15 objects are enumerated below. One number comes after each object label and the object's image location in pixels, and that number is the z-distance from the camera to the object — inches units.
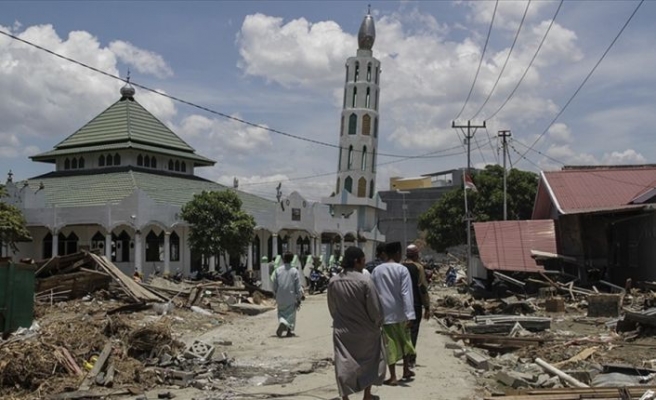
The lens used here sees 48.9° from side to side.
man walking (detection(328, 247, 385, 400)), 287.4
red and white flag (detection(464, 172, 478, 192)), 1604.3
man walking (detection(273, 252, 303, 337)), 569.9
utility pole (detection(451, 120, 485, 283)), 1707.7
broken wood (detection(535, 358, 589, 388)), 333.7
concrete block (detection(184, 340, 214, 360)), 417.7
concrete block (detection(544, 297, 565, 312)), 737.6
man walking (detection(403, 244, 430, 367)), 386.0
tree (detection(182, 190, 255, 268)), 1334.9
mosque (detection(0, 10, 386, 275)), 1347.2
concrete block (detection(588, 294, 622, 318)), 668.7
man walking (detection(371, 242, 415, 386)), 354.6
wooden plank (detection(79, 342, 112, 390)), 341.7
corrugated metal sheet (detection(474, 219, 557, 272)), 962.0
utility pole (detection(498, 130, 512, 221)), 1688.0
